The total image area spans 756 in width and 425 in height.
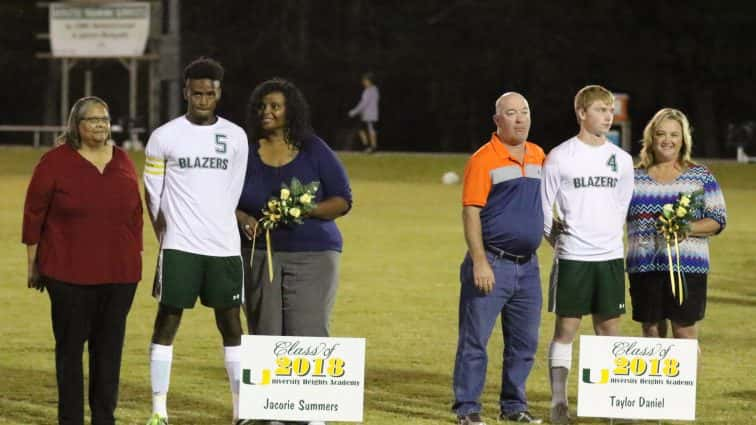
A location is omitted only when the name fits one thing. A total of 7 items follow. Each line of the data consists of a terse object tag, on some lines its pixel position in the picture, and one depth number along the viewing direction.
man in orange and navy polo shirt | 14.23
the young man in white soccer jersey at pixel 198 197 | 13.42
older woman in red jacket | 13.31
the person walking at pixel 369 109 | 59.15
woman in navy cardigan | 13.81
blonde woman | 14.72
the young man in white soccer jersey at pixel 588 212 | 14.26
